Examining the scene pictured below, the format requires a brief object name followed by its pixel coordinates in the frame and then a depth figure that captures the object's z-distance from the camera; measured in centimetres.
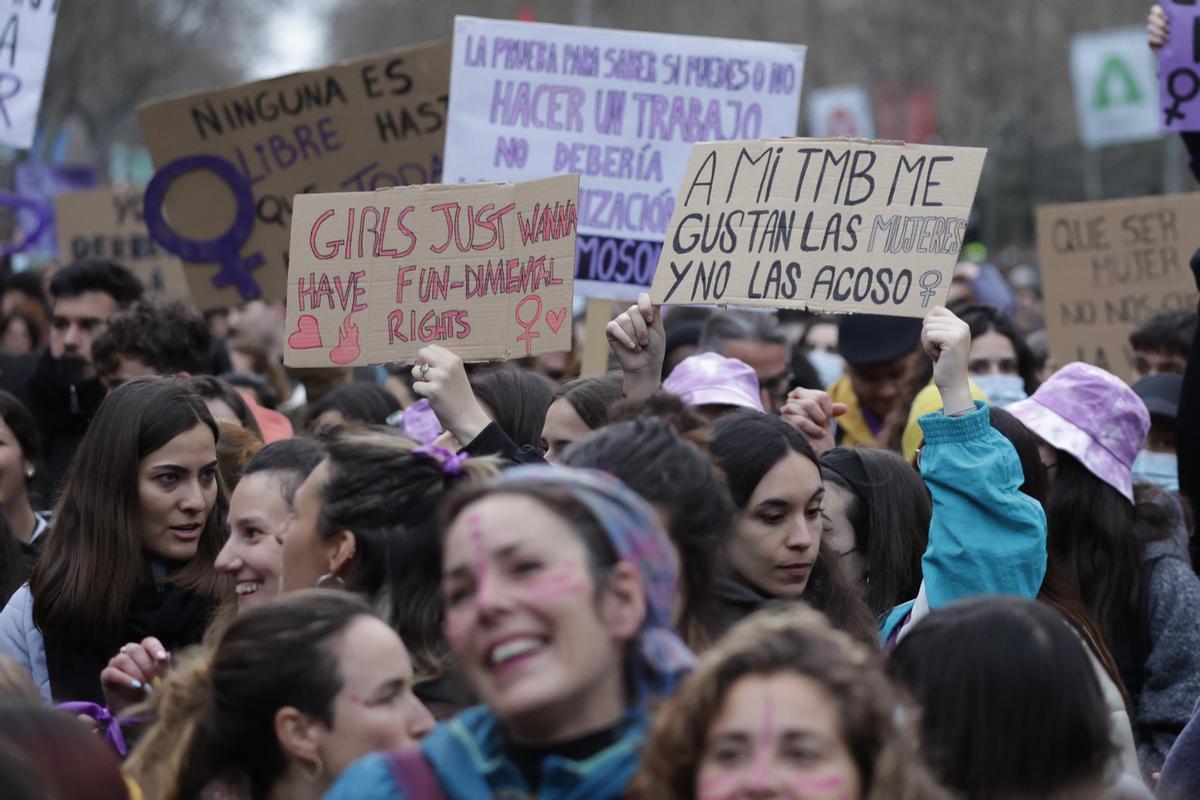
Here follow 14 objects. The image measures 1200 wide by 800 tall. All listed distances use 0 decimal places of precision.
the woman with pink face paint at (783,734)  510
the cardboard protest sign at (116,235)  2184
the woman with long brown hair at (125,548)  911
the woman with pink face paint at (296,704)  624
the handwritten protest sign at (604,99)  1439
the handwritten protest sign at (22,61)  1659
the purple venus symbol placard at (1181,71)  1366
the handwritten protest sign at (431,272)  1037
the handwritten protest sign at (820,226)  1023
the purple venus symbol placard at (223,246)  1472
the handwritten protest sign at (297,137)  1504
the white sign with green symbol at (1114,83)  3731
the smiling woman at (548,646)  523
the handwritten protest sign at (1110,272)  1697
